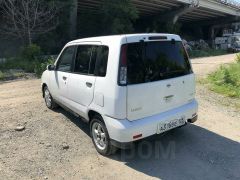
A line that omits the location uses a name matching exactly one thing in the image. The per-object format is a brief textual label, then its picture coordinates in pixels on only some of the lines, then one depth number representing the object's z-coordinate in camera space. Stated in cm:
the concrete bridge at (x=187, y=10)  1819
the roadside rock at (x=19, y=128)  356
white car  251
